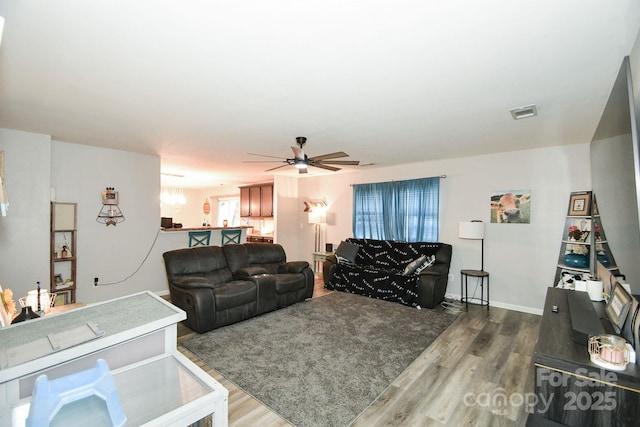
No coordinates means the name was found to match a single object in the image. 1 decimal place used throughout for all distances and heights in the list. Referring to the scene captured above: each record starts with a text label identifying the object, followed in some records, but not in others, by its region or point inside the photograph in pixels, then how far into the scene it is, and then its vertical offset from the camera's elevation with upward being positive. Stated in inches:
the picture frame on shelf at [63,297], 154.6 -47.2
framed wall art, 169.8 +5.7
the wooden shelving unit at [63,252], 155.6 -22.0
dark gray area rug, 88.1 -56.6
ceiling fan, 131.1 +26.8
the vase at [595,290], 99.5 -25.5
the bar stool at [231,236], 231.1 -17.8
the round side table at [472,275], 169.9 -42.1
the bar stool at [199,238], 214.7 -18.4
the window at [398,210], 207.5 +4.2
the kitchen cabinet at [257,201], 302.4 +15.0
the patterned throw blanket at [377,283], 179.0 -46.3
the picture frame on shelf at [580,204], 146.6 +6.7
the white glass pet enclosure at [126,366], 33.1 -21.3
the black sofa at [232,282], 138.3 -37.6
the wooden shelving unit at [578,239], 141.5 -11.7
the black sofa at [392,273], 173.8 -38.9
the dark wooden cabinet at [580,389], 52.6 -33.7
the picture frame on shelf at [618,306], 68.1 -23.1
